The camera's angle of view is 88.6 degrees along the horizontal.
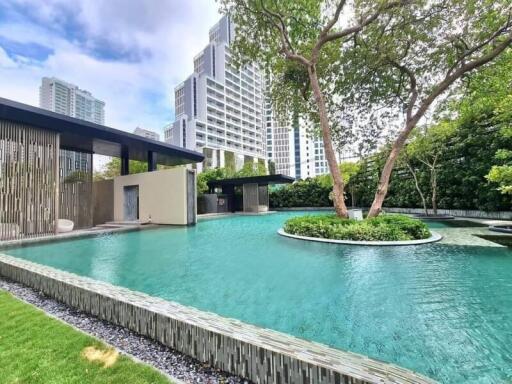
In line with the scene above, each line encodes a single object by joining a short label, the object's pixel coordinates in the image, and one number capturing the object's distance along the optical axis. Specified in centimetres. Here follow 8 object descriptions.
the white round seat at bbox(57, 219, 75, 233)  1044
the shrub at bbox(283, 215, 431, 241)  720
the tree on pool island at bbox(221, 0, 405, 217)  865
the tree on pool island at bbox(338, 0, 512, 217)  761
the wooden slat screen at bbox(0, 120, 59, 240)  845
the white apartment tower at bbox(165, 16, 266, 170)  5522
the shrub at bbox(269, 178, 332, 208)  2398
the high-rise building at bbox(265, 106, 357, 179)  8925
